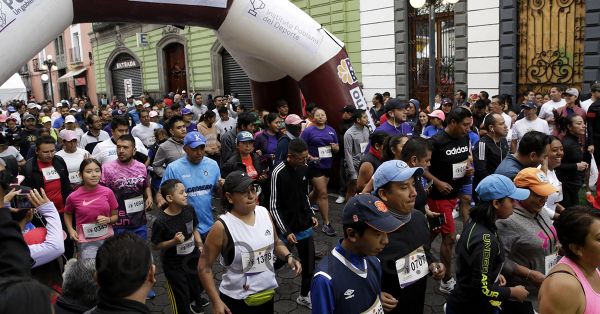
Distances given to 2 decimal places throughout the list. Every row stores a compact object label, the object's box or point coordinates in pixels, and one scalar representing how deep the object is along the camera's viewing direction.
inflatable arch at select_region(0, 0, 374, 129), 5.59
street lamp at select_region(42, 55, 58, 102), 24.11
